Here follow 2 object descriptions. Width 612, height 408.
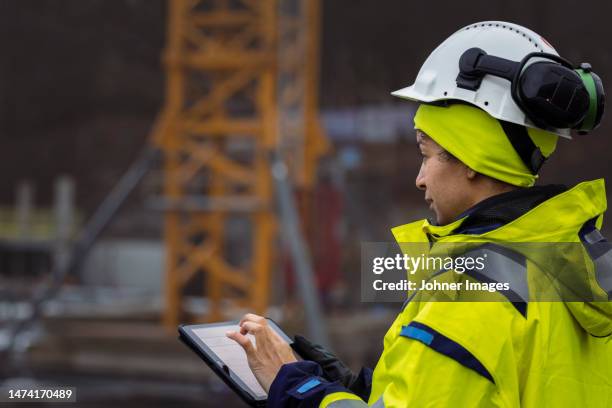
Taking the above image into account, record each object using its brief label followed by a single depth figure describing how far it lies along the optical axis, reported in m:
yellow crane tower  22.84
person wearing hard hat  4.77
